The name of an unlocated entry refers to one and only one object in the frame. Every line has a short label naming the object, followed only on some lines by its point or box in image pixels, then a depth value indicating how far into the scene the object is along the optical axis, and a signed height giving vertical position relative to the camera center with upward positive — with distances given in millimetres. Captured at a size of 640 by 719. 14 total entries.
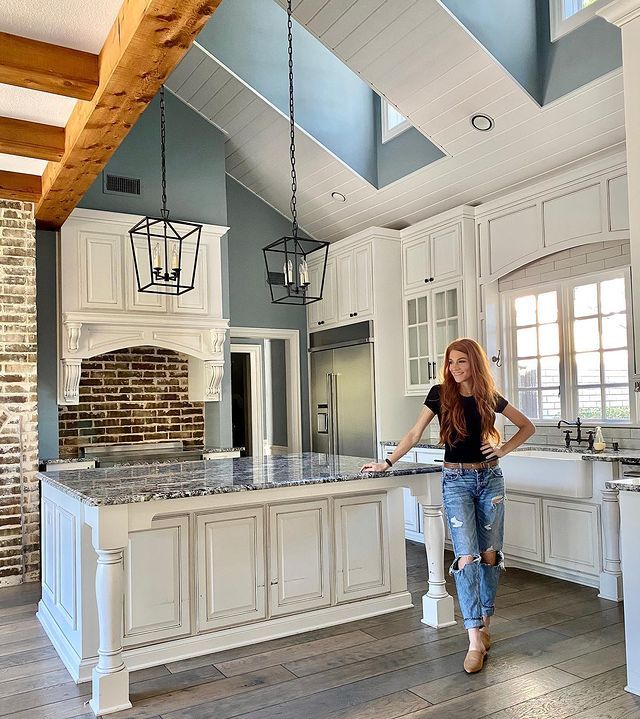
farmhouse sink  4026 -551
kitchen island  2779 -801
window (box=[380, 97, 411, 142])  5684 +2320
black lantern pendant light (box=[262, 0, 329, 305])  6738 +1290
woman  2959 -414
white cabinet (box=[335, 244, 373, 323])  6098 +1015
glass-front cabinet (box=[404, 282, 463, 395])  5516 +507
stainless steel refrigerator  6062 -73
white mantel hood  5230 +730
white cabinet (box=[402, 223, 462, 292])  5449 +1133
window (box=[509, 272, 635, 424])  4492 +258
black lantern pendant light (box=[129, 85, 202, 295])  5426 +1200
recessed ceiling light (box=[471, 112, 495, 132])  4613 +1859
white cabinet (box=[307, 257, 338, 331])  6633 +918
